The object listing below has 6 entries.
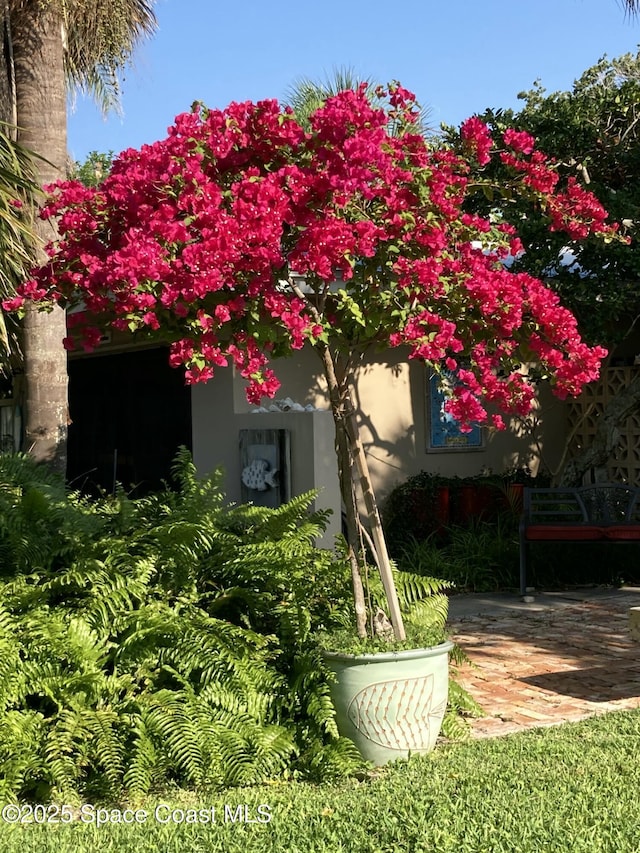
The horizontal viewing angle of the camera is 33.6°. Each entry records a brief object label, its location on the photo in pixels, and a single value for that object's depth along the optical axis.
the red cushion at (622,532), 9.71
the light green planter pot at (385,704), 5.12
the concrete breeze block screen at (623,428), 11.94
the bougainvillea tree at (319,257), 4.74
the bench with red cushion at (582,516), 9.77
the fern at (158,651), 4.89
